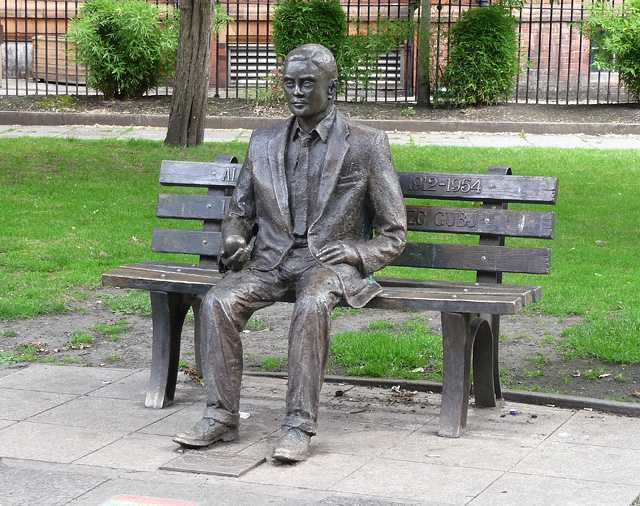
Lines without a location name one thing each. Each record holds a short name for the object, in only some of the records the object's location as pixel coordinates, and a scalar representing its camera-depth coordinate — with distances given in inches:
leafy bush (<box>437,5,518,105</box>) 700.7
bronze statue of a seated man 215.9
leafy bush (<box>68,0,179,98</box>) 714.8
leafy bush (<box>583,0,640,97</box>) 690.8
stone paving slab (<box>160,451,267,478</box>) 200.7
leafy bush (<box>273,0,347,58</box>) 724.0
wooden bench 232.8
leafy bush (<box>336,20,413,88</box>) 734.5
